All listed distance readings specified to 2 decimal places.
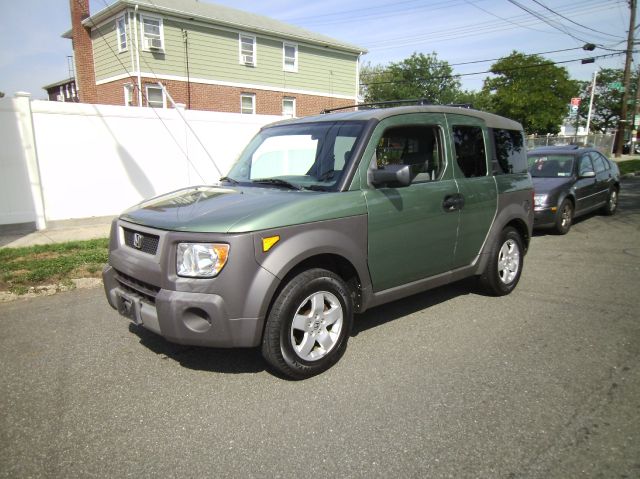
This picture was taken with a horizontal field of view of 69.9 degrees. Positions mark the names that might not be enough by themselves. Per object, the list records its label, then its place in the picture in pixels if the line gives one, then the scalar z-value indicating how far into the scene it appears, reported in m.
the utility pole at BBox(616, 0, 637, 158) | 28.08
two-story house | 19.31
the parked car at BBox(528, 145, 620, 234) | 8.80
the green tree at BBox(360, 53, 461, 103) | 56.69
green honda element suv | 3.02
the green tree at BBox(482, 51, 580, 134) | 46.44
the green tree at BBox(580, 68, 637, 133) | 74.81
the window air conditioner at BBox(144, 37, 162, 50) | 19.17
